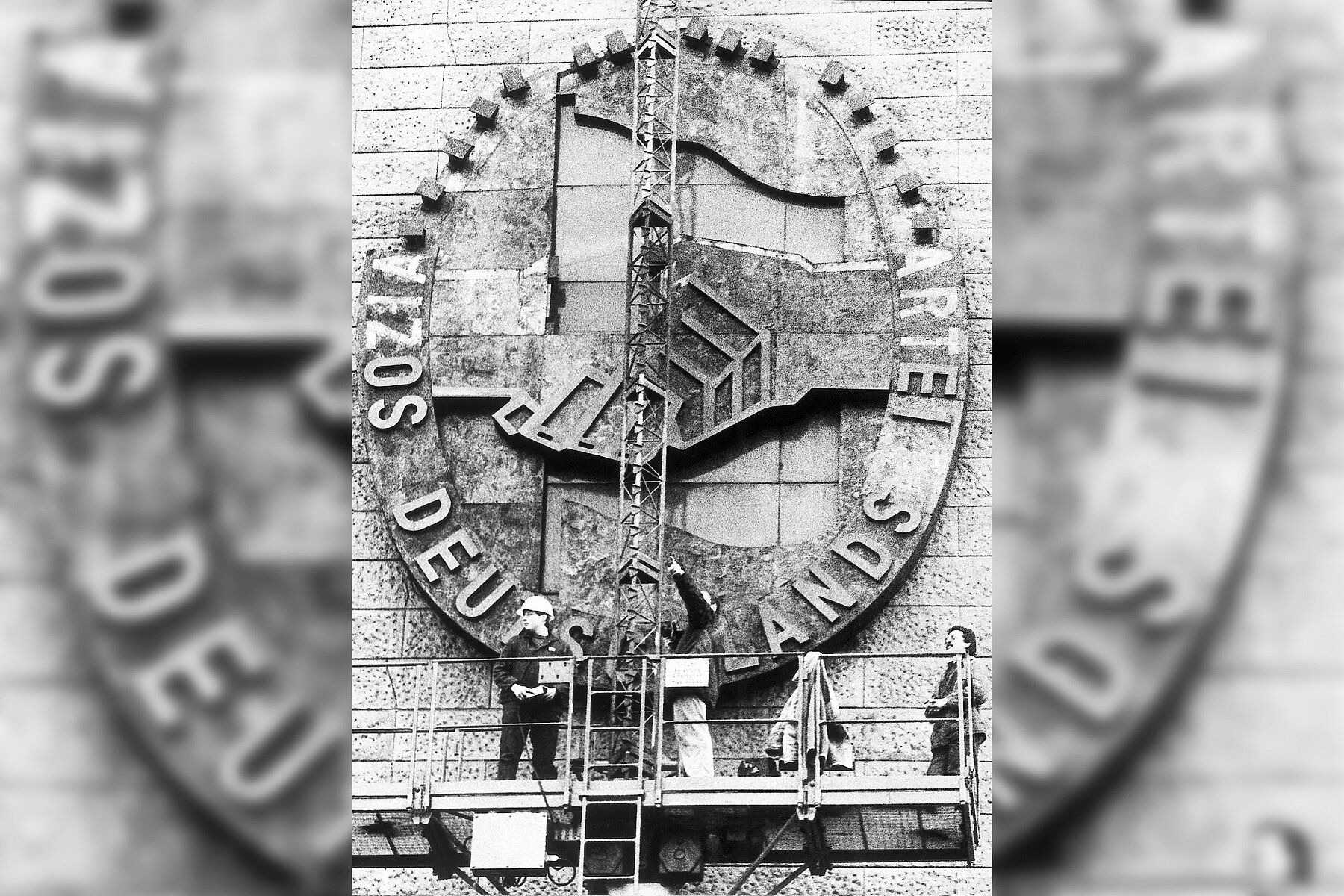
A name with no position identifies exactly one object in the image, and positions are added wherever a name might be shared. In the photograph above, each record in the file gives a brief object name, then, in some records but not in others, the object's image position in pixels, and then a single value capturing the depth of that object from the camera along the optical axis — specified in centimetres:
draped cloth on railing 1883
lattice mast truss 1955
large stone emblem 1975
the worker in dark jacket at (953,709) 1873
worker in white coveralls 1914
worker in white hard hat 1903
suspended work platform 1892
